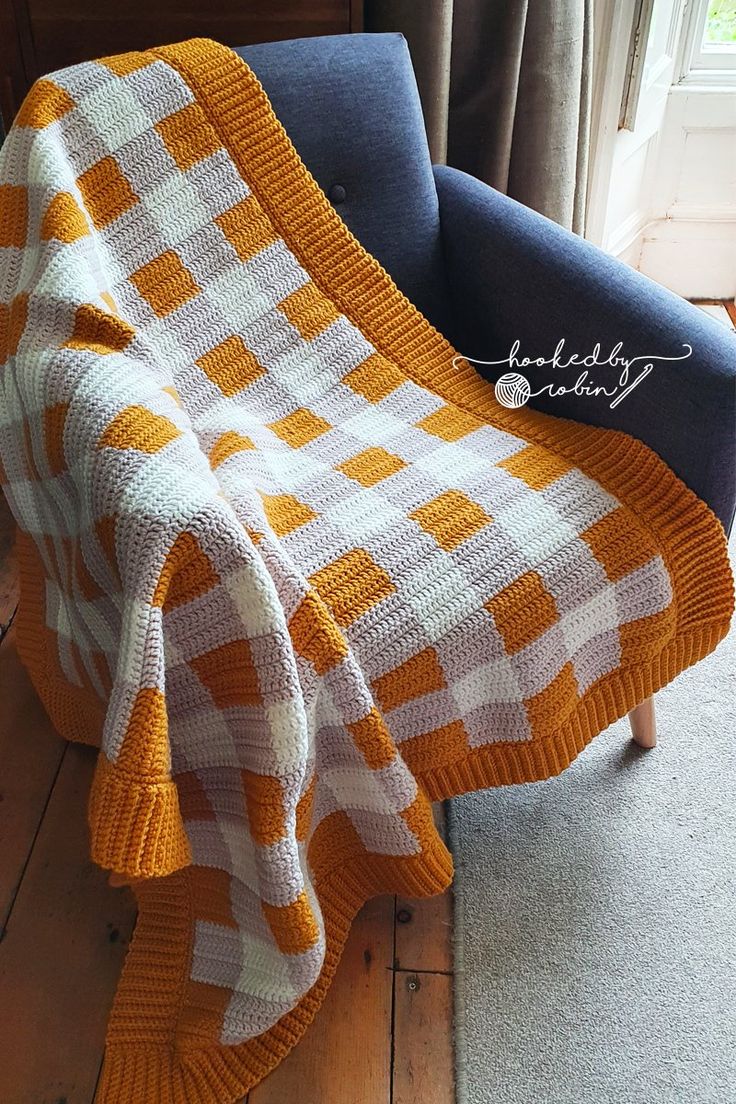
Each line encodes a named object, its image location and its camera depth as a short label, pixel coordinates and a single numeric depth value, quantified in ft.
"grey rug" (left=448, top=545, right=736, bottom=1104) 3.21
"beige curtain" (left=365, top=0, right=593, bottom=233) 4.76
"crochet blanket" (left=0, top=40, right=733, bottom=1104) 2.69
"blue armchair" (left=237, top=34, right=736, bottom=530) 3.32
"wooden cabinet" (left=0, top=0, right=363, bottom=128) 4.41
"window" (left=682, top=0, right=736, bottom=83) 6.19
